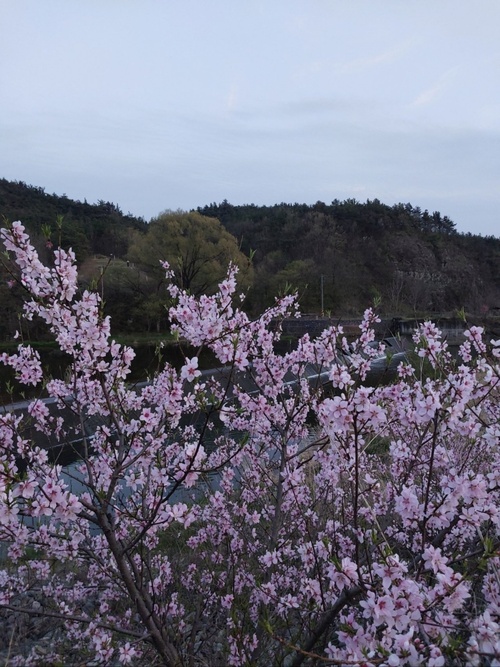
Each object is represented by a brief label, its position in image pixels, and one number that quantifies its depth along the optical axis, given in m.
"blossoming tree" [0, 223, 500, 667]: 1.14
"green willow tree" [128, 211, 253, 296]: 26.53
